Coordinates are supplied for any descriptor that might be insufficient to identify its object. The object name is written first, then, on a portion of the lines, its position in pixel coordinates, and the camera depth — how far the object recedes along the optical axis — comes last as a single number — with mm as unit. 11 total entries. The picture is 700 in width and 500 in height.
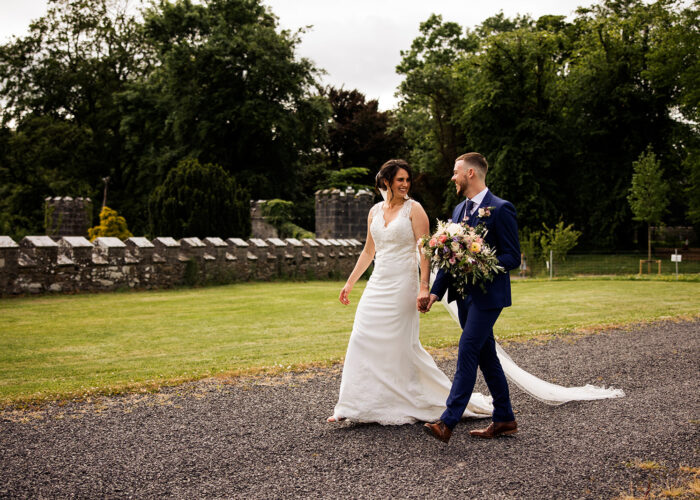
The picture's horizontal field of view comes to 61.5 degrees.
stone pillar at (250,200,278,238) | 25766
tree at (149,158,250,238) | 20438
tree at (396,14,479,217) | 37531
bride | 4656
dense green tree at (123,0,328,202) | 32406
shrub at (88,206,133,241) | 20469
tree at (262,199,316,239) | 25297
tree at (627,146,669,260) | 26750
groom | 4250
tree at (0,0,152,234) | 36719
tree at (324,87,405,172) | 42500
